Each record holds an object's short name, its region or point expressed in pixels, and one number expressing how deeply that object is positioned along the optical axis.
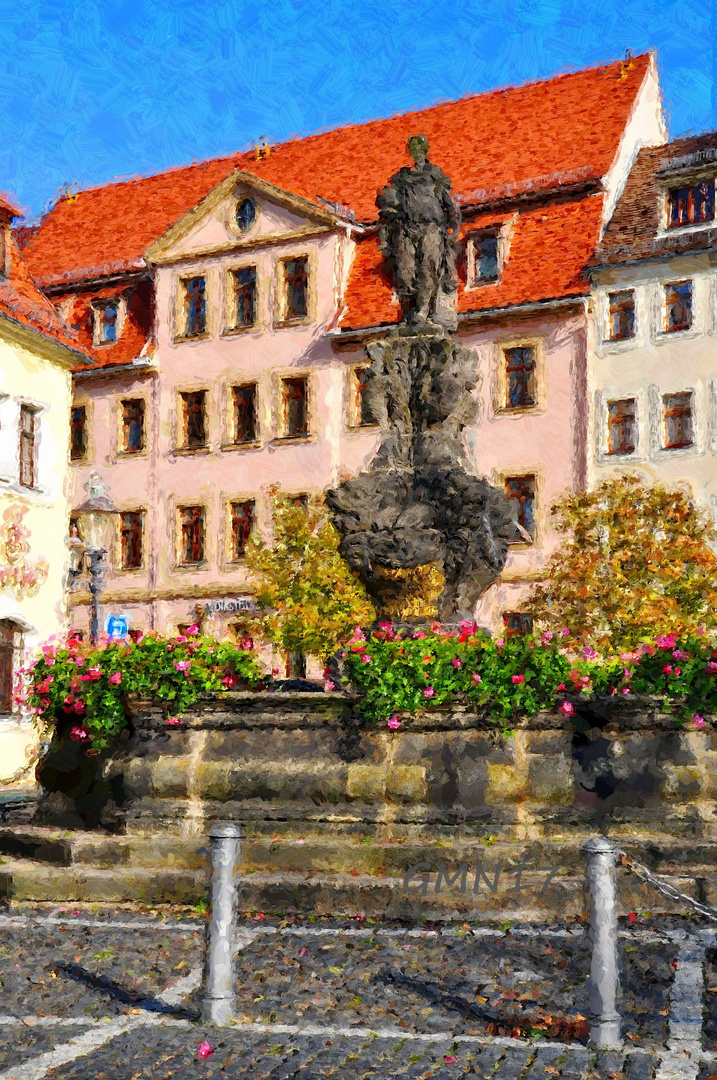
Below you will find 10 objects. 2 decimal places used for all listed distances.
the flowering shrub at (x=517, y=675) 8.89
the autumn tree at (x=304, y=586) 28.66
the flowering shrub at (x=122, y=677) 10.04
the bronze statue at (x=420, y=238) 12.32
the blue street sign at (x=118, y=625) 20.61
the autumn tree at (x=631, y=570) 26.02
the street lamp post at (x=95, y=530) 16.95
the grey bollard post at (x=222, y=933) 6.04
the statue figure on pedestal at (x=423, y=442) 11.13
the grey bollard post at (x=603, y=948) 5.59
